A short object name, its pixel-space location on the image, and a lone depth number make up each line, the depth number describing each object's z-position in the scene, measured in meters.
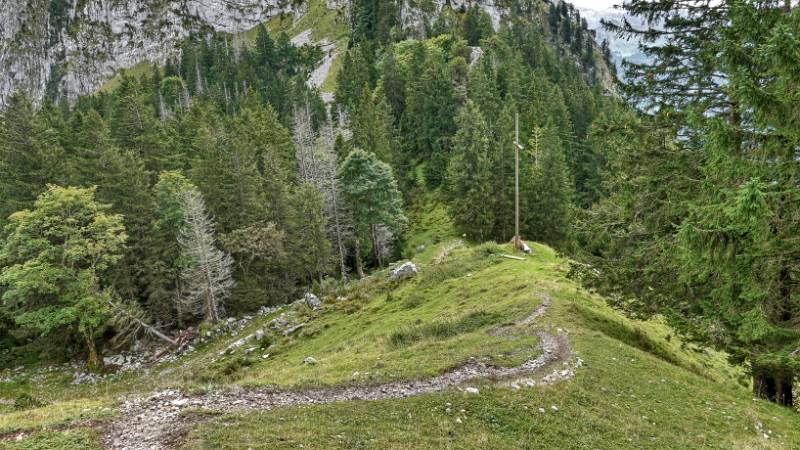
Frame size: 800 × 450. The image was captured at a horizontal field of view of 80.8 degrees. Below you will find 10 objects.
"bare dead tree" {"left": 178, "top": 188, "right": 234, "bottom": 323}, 37.09
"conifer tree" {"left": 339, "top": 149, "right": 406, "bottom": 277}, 49.62
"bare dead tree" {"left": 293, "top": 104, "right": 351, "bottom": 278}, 50.62
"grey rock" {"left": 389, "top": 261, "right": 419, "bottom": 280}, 35.03
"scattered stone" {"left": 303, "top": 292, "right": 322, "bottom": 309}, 35.79
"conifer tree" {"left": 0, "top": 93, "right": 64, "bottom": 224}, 39.09
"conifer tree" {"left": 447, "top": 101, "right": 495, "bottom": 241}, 49.72
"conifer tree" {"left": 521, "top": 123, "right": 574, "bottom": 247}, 48.28
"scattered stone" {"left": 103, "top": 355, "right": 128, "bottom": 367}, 36.83
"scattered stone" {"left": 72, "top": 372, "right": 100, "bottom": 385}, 33.78
